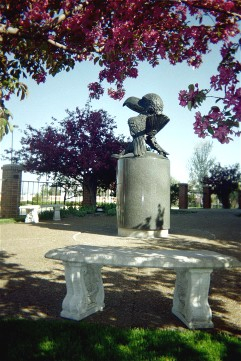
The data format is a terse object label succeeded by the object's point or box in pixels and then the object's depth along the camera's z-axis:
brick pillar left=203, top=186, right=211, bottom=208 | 24.81
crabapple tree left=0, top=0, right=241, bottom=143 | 2.74
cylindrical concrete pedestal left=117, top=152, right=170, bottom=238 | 7.60
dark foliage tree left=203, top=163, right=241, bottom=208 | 24.11
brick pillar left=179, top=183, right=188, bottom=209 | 23.53
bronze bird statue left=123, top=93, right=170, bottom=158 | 8.19
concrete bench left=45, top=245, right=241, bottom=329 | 2.86
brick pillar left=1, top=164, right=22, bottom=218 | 14.07
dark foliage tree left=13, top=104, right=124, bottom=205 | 16.62
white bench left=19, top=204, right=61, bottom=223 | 12.37
